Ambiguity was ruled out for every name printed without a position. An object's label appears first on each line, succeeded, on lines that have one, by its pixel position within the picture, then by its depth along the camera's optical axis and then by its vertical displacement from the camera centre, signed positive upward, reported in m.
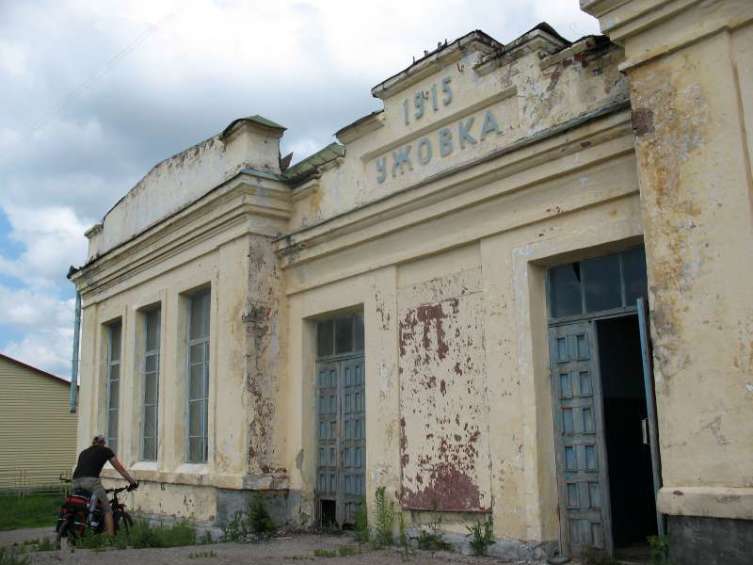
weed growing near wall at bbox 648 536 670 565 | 5.52 -0.77
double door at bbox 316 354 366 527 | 8.92 +0.06
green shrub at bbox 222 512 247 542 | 8.92 -0.93
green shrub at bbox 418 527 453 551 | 7.40 -0.91
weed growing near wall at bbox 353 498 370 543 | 8.11 -0.83
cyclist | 9.34 -0.28
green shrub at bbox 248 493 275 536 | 9.01 -0.82
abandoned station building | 5.25 +1.24
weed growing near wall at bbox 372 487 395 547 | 7.88 -0.76
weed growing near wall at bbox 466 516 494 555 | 7.01 -0.83
